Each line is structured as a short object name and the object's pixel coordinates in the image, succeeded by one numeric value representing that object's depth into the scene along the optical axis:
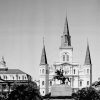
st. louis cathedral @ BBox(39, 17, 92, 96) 171.50
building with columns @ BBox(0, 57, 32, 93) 159.66
